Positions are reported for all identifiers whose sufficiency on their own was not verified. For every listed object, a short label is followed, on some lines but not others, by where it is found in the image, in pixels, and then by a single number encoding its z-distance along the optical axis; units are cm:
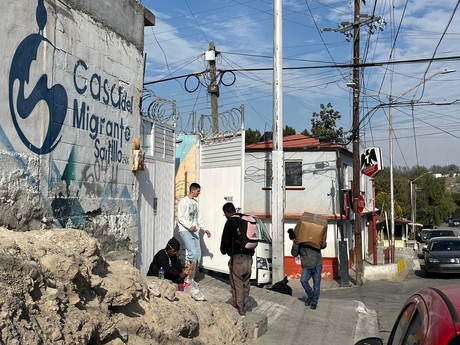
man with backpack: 791
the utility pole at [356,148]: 1988
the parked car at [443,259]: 2056
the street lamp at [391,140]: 3641
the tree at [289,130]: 4889
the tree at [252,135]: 4362
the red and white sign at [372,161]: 2122
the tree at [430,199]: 8150
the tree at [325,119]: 5197
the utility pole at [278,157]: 1279
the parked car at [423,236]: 3952
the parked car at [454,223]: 9719
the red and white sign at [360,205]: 1983
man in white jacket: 952
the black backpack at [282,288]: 1158
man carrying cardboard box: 1004
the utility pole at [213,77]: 2122
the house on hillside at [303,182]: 2284
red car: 251
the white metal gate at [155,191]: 892
